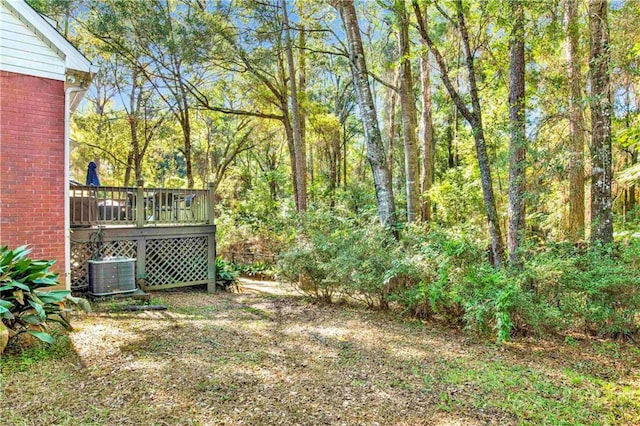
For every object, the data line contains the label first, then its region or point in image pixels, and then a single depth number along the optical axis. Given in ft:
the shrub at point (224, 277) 31.14
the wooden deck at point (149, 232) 24.14
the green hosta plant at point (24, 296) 12.57
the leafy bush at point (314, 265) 22.13
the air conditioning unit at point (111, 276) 22.33
